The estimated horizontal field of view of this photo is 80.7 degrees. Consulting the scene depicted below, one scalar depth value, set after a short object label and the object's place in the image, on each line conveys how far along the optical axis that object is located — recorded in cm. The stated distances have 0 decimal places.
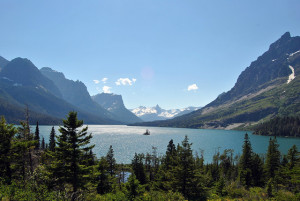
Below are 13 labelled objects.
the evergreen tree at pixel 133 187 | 2348
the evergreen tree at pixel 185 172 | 3262
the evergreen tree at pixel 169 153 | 6347
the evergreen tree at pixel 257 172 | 5654
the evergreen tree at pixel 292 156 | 5197
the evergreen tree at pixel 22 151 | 2679
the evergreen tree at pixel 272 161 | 5979
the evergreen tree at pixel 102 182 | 4259
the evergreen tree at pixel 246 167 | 5678
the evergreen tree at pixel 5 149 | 2490
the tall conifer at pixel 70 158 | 2412
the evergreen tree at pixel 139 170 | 5922
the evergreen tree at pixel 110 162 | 6693
